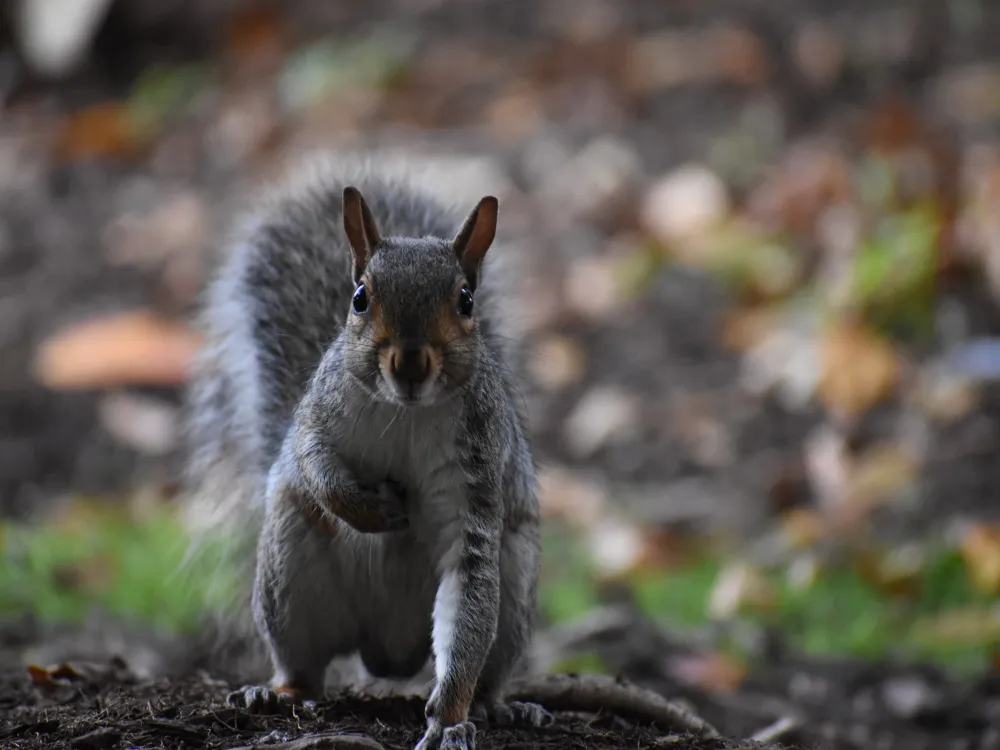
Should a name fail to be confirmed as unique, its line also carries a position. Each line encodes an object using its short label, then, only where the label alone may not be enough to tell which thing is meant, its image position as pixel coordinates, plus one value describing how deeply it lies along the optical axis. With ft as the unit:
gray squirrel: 14.97
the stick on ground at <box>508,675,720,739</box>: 17.87
